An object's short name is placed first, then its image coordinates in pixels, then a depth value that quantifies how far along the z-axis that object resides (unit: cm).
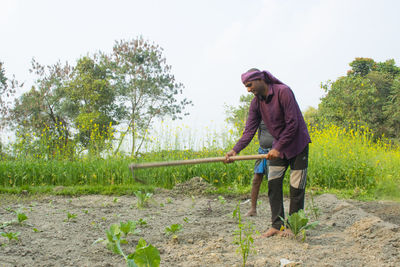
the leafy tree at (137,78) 2419
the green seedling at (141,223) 426
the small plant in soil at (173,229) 370
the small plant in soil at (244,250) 267
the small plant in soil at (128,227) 349
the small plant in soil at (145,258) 229
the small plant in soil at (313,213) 523
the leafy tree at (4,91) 2164
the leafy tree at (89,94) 2198
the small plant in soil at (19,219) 409
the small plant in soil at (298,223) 358
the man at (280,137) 367
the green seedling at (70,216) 448
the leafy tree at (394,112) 2381
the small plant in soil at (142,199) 561
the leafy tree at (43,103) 2198
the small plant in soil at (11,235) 337
